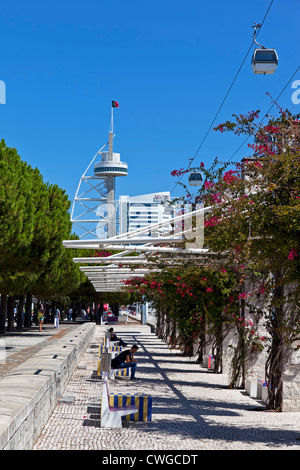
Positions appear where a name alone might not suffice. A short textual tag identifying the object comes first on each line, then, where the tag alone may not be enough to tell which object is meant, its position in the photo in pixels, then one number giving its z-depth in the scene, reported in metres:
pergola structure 15.98
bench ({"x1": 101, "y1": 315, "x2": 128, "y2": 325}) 72.03
